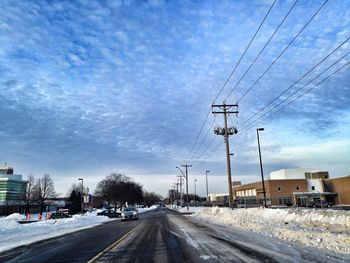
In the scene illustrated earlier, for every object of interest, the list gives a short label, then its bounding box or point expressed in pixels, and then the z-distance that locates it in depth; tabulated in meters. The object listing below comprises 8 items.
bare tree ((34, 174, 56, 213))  92.19
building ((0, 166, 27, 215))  140.50
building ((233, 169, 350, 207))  93.88
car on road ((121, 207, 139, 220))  45.62
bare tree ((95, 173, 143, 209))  94.06
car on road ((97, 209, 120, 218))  60.74
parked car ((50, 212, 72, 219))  48.10
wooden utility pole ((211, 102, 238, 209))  39.09
